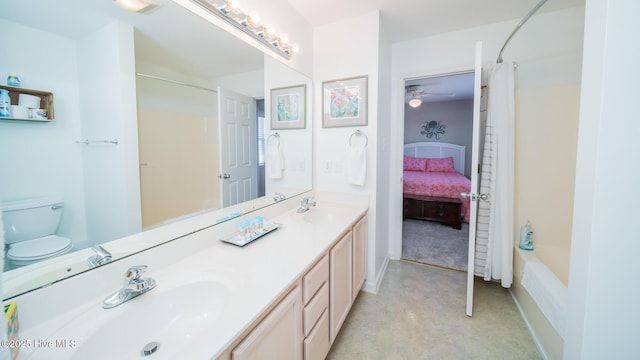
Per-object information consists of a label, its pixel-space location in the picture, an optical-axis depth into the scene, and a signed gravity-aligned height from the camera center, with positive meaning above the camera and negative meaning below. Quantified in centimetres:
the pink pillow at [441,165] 538 -5
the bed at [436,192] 367 -49
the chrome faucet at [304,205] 196 -36
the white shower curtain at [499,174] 202 -10
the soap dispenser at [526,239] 205 -67
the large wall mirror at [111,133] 68 +11
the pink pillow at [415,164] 556 -3
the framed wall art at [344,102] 206 +55
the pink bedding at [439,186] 371 -38
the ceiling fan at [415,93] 438 +138
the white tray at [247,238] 125 -42
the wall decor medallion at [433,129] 591 +86
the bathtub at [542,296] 134 -88
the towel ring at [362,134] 208 +25
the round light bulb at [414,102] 455 +118
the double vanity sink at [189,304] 63 -47
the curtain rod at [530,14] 145 +97
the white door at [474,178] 166 -11
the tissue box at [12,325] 54 -40
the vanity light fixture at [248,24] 125 +85
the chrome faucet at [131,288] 76 -43
